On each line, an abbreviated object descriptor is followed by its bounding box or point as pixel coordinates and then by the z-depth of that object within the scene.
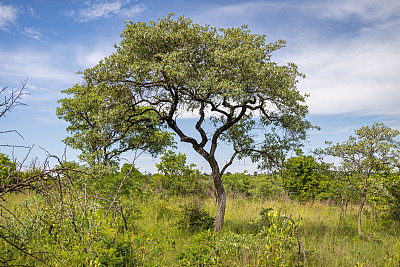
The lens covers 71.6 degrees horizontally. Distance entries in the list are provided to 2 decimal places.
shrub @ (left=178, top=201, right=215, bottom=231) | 9.95
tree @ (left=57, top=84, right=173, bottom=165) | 9.75
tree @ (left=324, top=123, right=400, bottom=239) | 9.52
